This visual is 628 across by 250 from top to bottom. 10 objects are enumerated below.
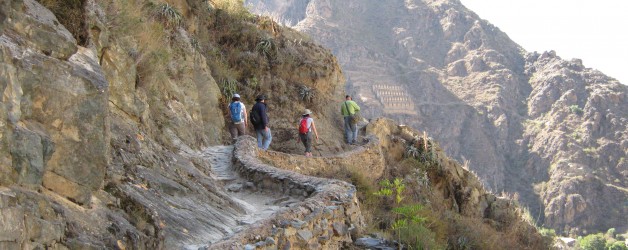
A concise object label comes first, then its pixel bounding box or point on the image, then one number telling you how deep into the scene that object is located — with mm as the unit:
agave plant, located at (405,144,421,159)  21336
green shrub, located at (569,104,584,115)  88812
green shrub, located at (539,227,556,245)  16708
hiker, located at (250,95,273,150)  12898
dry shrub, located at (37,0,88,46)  5003
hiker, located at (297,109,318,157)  13641
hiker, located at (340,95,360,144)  16891
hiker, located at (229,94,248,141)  13075
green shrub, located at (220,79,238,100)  16911
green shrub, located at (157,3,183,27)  15031
